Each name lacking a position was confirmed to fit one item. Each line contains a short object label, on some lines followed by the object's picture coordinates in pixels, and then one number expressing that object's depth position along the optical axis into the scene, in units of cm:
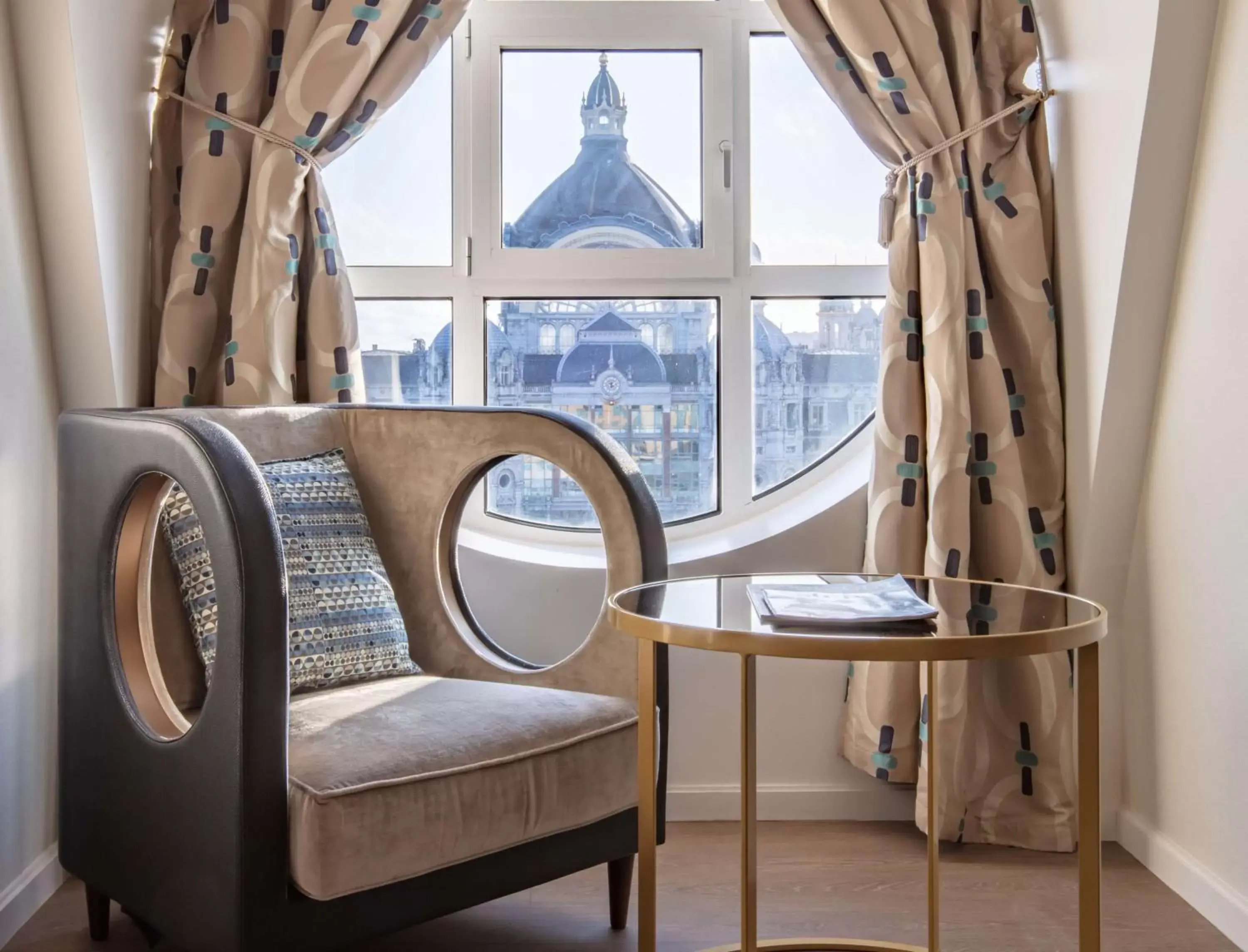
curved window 238
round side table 105
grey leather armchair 121
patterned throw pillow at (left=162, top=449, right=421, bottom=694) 155
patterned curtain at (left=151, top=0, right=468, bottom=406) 198
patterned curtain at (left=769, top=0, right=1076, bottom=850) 201
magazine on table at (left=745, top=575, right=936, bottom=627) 114
